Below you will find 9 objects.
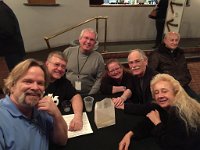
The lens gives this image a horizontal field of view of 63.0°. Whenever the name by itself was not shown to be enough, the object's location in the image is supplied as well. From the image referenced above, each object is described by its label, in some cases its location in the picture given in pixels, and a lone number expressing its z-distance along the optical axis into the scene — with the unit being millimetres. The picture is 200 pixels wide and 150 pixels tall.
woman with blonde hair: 924
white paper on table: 1044
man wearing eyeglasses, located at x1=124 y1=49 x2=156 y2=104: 1459
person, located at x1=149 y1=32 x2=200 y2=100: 2020
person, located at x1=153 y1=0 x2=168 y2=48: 3351
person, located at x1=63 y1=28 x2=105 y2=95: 1819
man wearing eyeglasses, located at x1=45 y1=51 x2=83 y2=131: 1305
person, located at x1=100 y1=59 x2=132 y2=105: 1491
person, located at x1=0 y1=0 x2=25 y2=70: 1917
